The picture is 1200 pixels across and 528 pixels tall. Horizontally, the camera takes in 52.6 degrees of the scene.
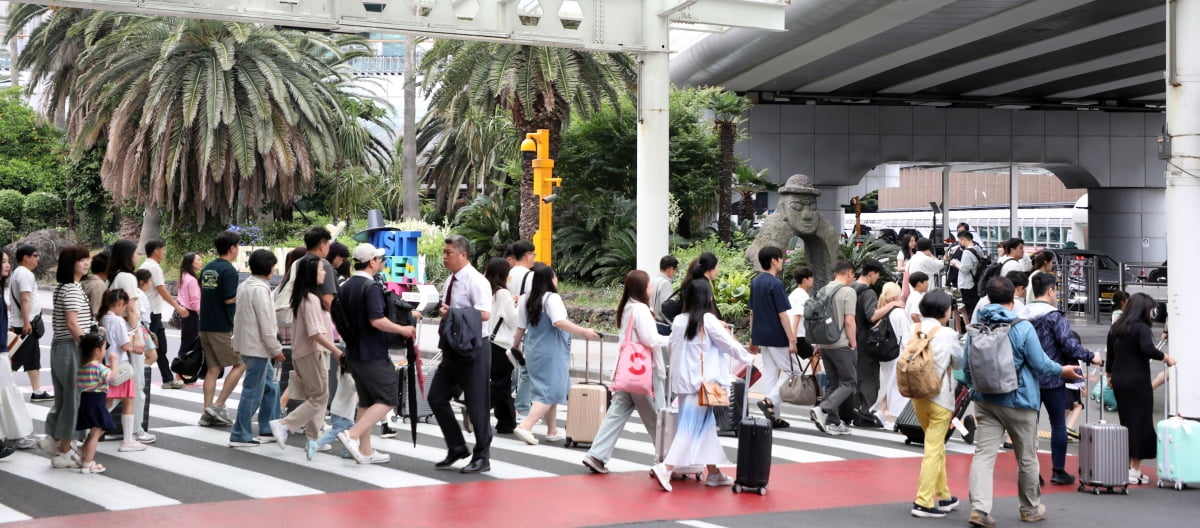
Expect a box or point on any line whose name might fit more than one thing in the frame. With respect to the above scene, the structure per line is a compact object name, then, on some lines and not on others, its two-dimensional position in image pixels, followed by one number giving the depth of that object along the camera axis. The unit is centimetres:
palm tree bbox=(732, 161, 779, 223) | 3259
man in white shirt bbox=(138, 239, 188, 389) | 1302
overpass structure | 1456
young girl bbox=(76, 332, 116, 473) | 922
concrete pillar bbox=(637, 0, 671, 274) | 1691
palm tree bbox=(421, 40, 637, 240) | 2523
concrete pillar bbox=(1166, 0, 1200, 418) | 1195
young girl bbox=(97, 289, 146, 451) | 980
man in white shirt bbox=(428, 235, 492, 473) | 933
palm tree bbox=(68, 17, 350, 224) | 3122
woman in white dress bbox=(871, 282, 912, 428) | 1190
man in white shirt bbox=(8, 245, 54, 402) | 1130
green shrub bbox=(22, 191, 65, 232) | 4072
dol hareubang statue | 1952
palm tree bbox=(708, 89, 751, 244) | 2800
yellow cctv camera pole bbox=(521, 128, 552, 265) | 1734
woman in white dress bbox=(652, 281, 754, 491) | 883
